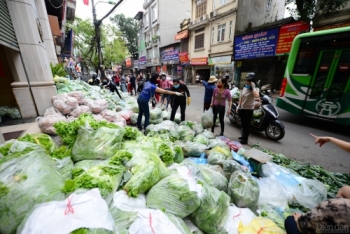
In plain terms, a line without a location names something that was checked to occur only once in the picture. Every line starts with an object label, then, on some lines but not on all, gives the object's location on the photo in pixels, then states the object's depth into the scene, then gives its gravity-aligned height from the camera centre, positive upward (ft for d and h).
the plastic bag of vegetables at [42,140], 5.95 -2.74
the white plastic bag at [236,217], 4.79 -4.59
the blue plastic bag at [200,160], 8.82 -5.03
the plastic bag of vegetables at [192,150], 9.45 -4.76
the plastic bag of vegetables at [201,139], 10.92 -4.91
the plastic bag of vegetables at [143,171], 4.60 -3.20
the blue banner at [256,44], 38.46 +5.04
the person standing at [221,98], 13.28 -2.71
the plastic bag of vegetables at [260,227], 4.24 -4.22
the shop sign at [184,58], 69.21 +2.90
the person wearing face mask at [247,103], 11.73 -2.86
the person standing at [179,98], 15.61 -3.05
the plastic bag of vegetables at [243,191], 5.80 -4.44
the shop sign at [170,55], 75.87 +4.73
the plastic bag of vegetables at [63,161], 5.20 -3.18
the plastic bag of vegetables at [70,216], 2.82 -2.66
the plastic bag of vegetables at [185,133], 11.37 -4.72
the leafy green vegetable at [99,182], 3.88 -2.81
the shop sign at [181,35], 66.95 +12.20
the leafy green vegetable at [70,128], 6.88 -2.60
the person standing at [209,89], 16.28 -2.35
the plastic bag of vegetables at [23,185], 3.27 -2.53
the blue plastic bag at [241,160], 8.84 -5.21
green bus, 14.84 -1.25
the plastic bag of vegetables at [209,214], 4.62 -4.13
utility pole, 30.36 +7.86
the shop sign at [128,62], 135.28 +2.74
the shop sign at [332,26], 27.36 +6.49
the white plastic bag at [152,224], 3.51 -3.39
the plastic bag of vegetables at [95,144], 6.22 -2.98
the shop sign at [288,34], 32.46 +6.29
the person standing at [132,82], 39.63 -3.94
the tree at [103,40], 66.80 +11.64
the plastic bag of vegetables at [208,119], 14.67 -4.72
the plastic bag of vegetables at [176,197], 4.36 -3.48
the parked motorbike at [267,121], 13.66 -4.74
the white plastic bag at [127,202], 4.14 -3.47
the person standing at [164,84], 23.77 -2.77
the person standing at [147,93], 12.92 -2.19
